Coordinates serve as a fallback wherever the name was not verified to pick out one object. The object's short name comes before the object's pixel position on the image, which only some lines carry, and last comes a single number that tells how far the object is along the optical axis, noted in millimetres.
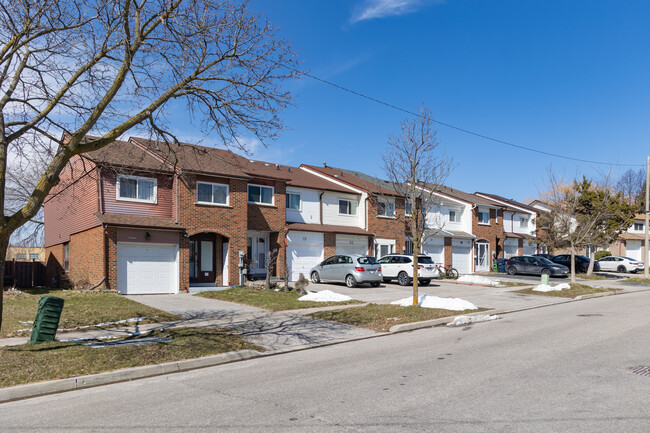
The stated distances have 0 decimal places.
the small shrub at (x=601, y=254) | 51219
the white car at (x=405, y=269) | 26047
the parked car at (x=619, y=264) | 42375
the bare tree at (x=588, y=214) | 30656
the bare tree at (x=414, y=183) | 15002
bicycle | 32281
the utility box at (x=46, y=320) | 9484
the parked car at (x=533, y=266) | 34250
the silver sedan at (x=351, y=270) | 24453
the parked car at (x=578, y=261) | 39178
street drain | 7398
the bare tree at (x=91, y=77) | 8469
